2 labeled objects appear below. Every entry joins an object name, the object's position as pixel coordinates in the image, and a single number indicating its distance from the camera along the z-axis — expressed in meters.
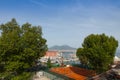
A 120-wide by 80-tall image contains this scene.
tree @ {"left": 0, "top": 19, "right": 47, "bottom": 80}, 12.23
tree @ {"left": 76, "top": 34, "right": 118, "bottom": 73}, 14.46
